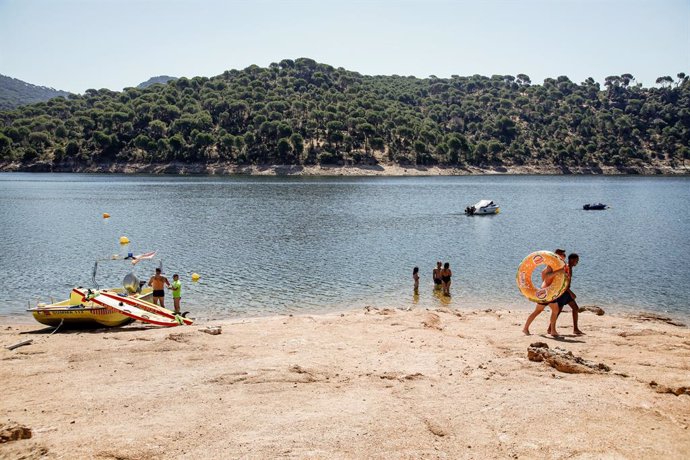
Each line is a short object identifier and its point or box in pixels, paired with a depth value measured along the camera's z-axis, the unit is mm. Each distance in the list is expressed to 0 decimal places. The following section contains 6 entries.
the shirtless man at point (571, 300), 13922
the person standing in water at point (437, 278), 23156
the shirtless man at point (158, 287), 18953
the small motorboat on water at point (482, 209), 55906
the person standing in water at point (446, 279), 22453
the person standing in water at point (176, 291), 19281
